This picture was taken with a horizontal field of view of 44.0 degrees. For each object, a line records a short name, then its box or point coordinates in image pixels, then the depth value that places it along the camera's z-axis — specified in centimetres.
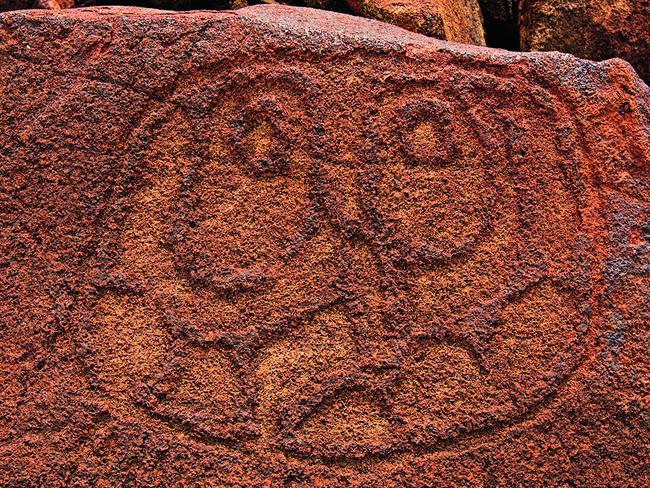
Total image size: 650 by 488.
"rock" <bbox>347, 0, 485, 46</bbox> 174
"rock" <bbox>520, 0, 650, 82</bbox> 179
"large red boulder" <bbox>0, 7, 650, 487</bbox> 132
